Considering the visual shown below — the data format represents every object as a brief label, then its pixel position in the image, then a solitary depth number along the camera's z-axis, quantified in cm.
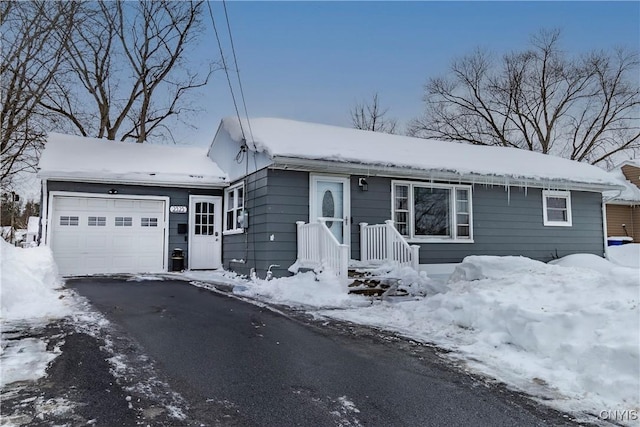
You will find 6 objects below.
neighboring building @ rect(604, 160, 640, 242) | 2254
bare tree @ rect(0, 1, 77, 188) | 1580
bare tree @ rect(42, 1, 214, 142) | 2333
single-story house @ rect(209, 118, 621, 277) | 1006
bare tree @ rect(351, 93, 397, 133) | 3198
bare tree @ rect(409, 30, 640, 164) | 2978
